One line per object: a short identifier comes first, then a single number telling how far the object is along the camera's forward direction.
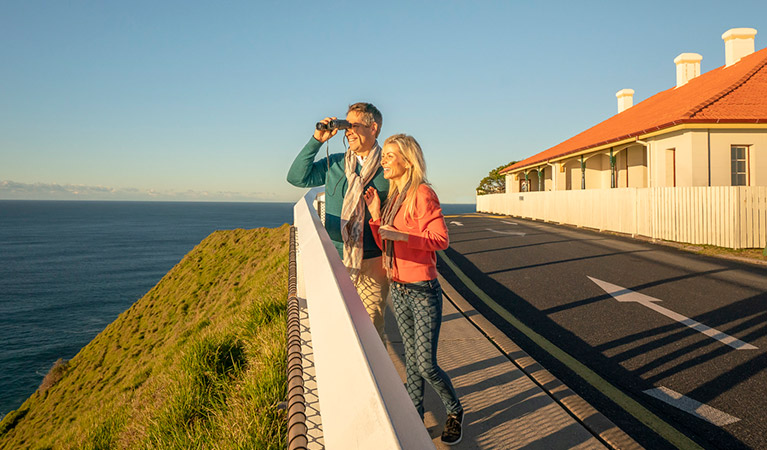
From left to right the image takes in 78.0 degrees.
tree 57.84
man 2.86
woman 2.68
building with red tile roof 15.32
